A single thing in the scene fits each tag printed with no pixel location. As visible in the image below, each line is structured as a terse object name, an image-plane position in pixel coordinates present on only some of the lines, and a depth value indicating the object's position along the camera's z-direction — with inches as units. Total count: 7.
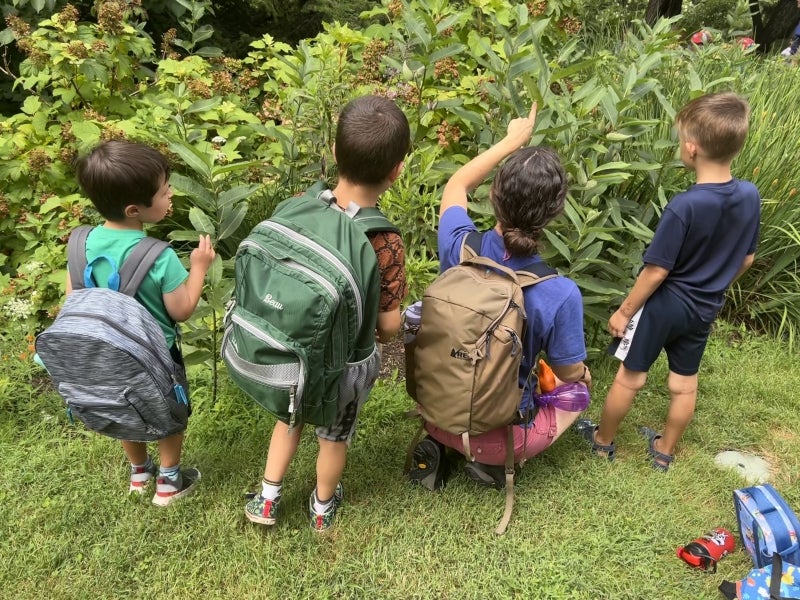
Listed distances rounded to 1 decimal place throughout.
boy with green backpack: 67.9
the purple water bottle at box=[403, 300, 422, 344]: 85.2
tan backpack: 76.2
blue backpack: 79.7
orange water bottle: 99.7
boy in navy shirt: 85.3
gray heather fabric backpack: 70.3
